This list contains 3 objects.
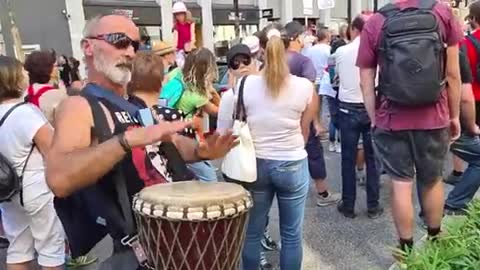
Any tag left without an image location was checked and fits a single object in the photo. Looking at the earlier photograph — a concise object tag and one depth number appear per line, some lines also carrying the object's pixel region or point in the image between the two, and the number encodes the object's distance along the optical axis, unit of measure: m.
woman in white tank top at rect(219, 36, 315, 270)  3.45
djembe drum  1.97
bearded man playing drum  1.93
